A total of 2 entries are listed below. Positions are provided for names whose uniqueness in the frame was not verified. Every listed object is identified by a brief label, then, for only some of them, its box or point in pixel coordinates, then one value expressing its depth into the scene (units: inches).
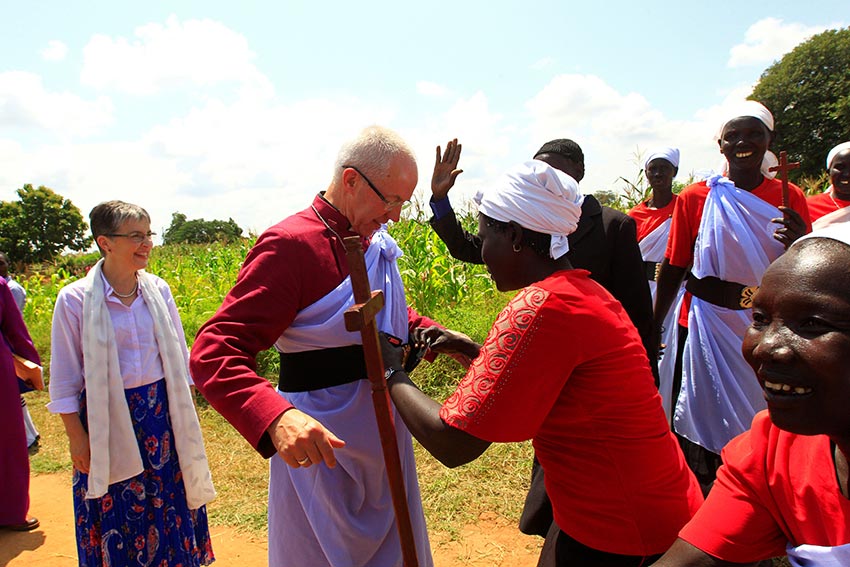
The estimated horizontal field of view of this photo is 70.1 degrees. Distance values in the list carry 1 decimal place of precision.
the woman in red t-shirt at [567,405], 65.0
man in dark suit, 129.2
